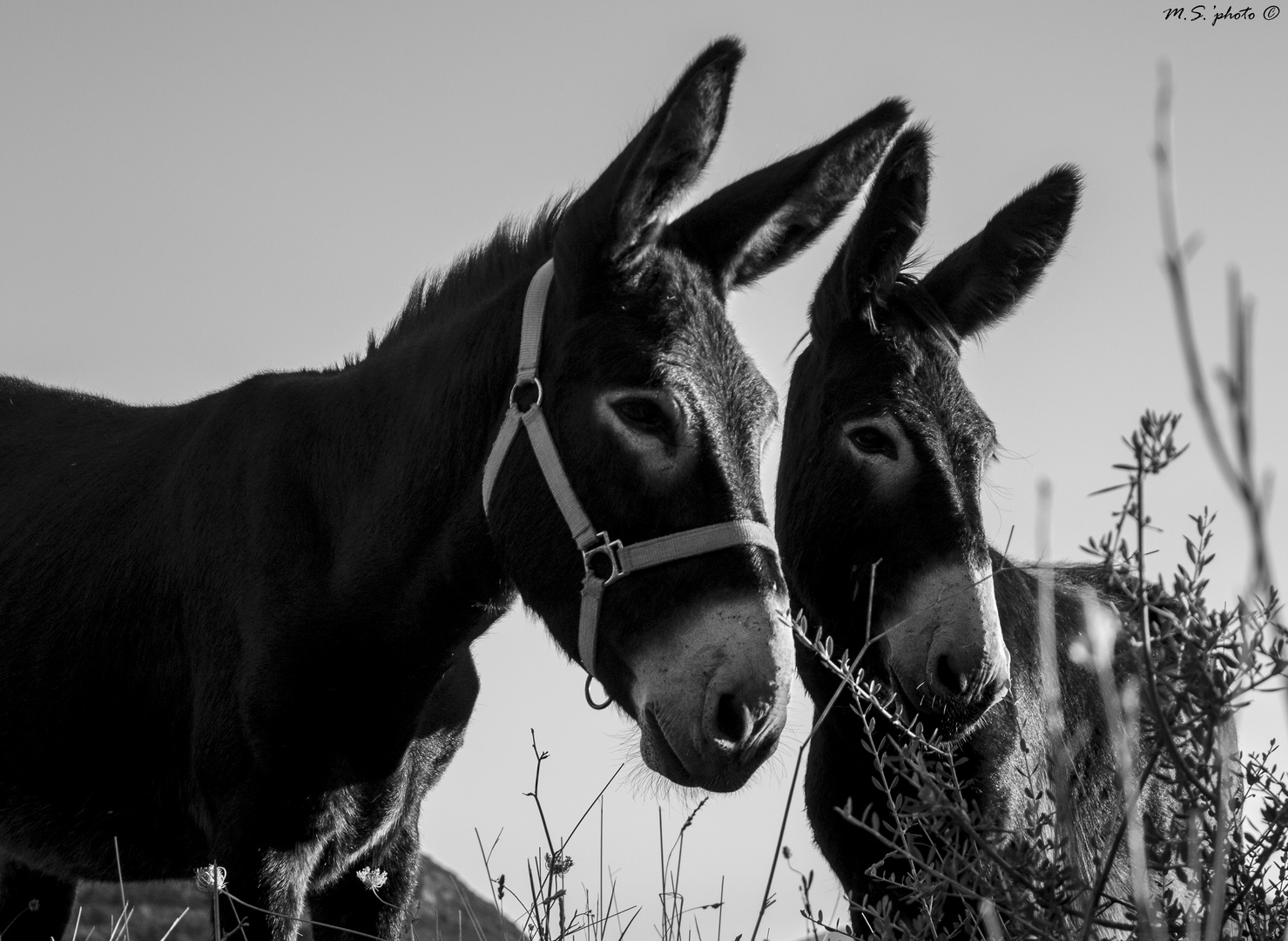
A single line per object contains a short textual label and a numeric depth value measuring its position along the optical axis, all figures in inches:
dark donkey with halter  101.0
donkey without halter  122.5
